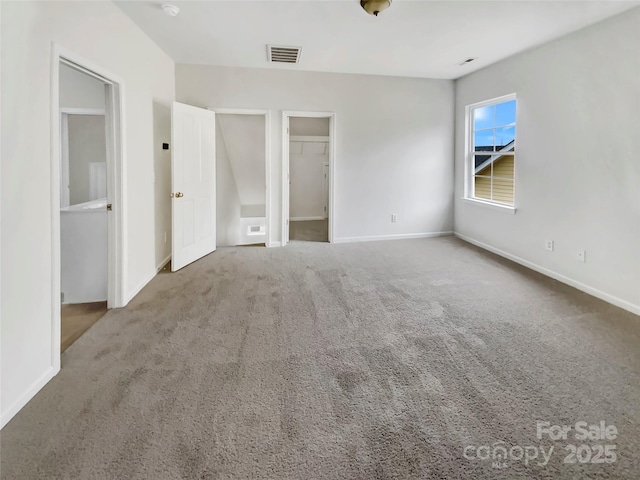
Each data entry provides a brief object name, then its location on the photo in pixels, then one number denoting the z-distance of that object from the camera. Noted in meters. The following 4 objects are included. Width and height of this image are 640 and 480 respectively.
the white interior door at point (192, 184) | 4.19
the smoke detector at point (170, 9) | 3.04
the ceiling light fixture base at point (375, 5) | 2.88
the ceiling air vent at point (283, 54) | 4.19
